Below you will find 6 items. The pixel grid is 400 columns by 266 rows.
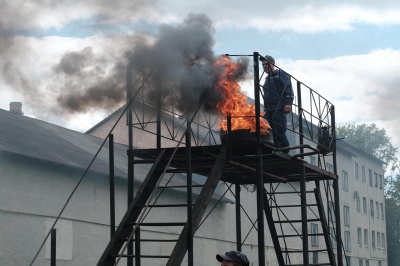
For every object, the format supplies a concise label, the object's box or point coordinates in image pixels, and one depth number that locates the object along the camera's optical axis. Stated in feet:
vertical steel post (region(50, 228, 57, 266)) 42.57
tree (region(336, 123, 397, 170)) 288.71
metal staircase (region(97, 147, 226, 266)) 41.55
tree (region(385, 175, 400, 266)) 248.52
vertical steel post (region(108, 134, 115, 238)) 46.39
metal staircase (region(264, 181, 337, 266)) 51.34
